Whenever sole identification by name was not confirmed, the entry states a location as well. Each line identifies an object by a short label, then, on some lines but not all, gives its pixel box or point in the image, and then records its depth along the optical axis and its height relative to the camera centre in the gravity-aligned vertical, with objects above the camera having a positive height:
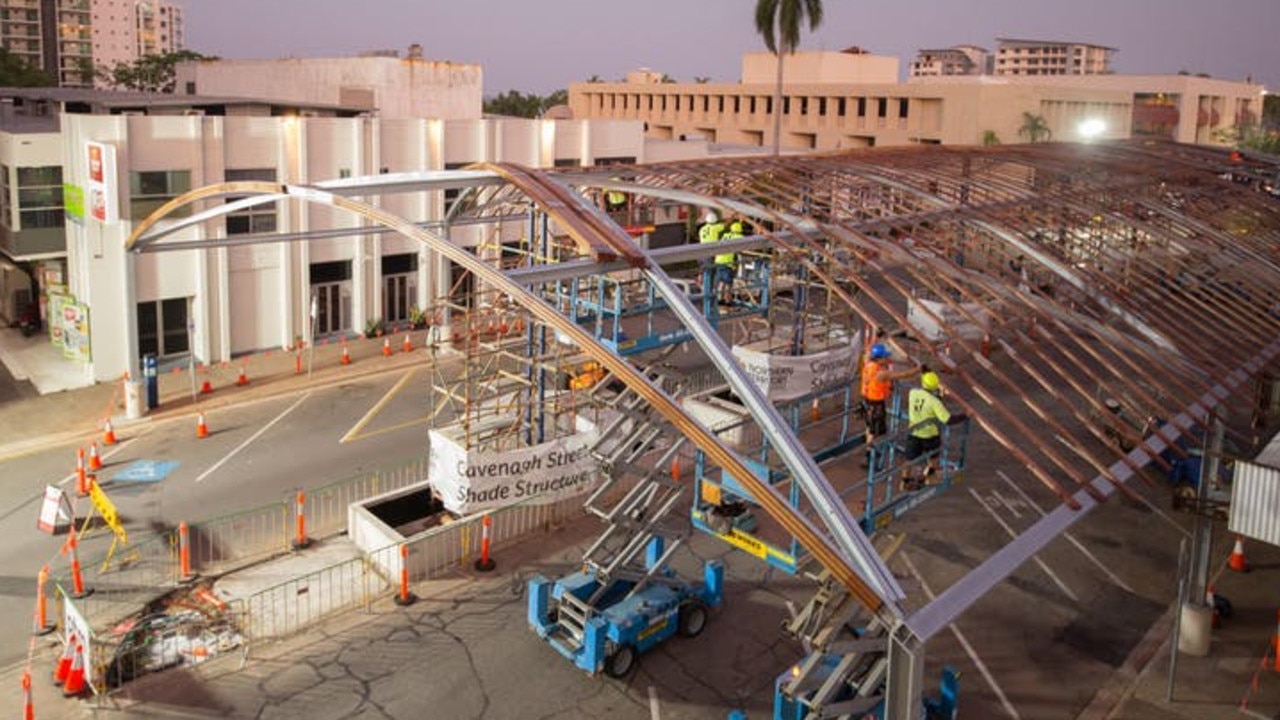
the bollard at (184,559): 17.30 -6.61
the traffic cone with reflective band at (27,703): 12.98 -6.68
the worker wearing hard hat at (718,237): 26.36 -2.01
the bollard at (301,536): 18.50 -6.67
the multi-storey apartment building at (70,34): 136.62 +14.48
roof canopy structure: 14.23 -1.65
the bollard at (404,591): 16.80 -6.78
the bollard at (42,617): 15.57 -6.81
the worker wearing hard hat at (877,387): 16.75 -3.49
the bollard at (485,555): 18.08 -6.68
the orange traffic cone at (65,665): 14.15 -6.75
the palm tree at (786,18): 59.12 +7.49
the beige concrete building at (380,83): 48.38 +2.95
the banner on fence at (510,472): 16.62 -4.99
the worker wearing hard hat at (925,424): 15.76 -3.80
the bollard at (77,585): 16.62 -6.79
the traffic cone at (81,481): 21.22 -6.63
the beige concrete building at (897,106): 68.81 +3.88
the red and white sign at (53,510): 18.53 -6.31
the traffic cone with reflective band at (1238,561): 19.10 -6.84
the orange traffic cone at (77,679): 13.94 -6.82
